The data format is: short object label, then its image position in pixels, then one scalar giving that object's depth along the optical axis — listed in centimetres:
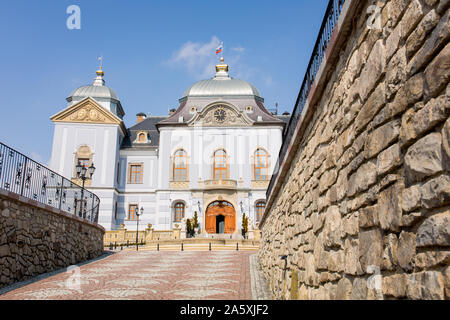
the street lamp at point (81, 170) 1848
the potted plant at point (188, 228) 3590
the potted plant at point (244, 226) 3562
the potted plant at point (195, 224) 3674
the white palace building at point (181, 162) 3831
